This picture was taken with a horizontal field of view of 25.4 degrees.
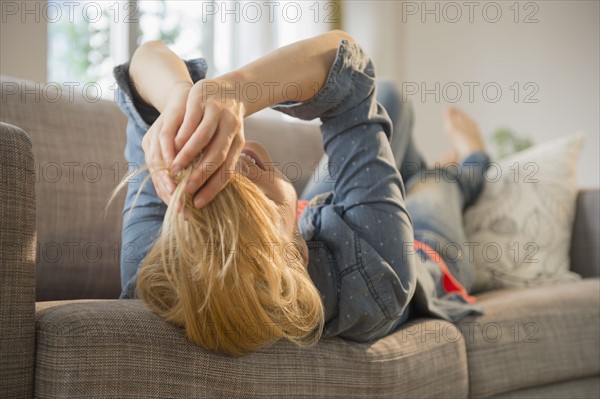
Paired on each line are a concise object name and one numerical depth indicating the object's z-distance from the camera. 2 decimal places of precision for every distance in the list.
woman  1.32
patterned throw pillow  2.35
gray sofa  1.31
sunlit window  3.71
